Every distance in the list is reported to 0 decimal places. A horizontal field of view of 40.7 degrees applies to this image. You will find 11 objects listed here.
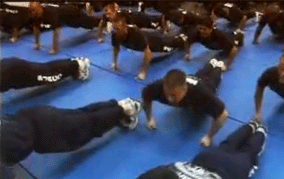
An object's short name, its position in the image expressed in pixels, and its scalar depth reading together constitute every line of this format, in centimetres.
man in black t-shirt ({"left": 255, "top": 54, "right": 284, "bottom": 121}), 304
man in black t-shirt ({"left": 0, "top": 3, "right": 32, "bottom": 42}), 513
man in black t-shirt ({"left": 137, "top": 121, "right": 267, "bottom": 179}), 200
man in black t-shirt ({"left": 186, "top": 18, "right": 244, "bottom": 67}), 444
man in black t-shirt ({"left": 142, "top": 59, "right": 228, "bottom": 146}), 257
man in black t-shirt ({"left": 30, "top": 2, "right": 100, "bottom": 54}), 464
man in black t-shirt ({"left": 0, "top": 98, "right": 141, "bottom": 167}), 212
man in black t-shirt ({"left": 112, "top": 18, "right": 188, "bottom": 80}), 404
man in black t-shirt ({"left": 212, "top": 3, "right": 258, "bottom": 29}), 609
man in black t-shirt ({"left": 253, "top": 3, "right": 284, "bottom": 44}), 531
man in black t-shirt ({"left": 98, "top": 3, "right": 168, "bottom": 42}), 538
